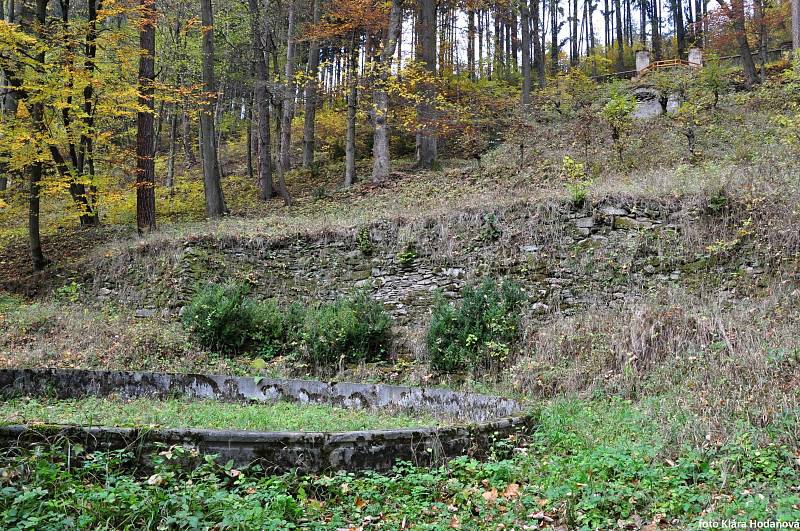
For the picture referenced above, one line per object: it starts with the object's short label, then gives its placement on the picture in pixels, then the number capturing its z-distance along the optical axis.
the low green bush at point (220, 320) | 10.23
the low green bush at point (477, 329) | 8.80
